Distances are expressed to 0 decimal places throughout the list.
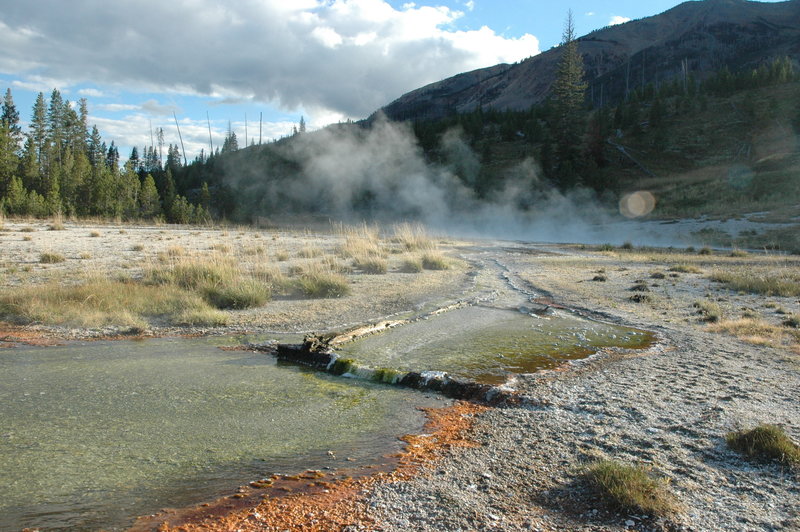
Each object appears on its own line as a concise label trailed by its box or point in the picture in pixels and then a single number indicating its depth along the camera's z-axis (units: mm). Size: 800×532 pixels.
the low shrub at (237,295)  8867
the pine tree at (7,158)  39200
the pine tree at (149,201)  46375
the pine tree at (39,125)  57219
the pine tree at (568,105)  50719
